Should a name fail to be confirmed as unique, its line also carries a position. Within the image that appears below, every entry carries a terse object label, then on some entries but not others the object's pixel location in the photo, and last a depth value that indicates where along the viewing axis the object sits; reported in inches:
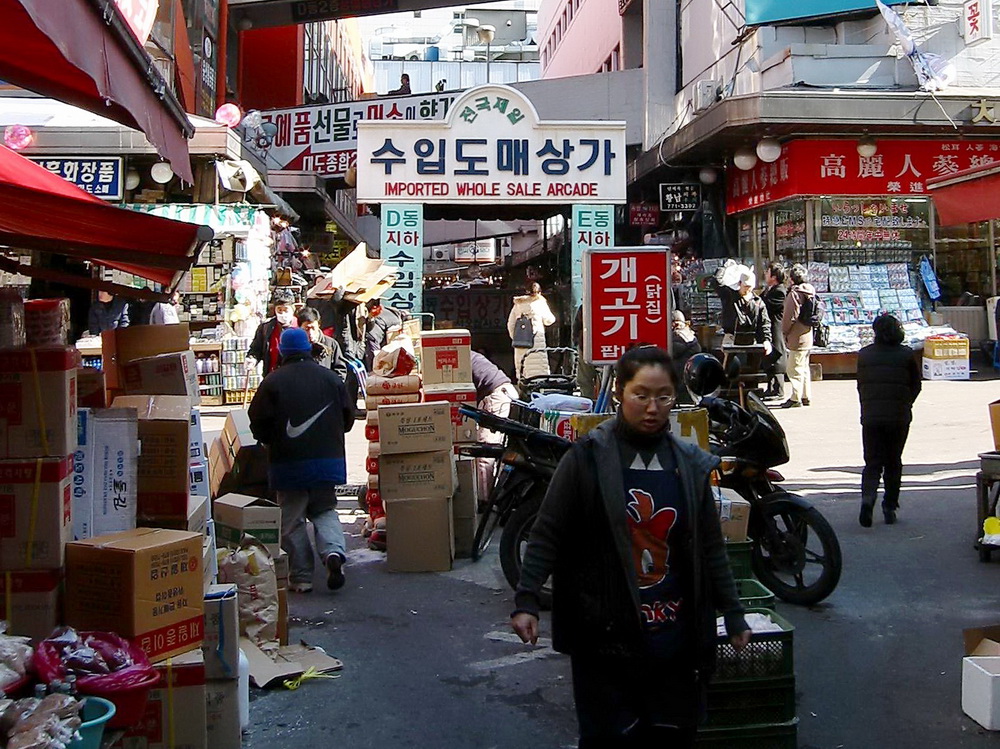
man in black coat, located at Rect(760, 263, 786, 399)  594.2
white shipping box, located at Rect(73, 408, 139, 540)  173.0
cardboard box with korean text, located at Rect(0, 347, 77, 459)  160.6
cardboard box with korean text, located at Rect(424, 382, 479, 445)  321.4
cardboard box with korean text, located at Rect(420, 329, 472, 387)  330.0
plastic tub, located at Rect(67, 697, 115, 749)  129.4
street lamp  2244.1
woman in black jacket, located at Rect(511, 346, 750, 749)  125.0
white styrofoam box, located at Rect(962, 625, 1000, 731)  178.4
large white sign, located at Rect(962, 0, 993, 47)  670.5
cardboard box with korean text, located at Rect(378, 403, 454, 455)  293.0
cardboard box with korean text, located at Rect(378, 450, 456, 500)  293.6
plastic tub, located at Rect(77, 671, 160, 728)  137.1
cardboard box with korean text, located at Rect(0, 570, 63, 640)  157.8
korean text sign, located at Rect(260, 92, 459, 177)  893.8
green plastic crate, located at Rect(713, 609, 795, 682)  167.5
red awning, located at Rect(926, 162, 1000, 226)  248.8
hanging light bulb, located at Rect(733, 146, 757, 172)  790.5
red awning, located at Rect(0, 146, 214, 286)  172.6
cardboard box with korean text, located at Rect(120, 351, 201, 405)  223.9
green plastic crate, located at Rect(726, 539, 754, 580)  212.1
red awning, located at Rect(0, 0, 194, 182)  108.1
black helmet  221.0
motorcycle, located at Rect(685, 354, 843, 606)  246.5
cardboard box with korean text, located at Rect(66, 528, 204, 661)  156.8
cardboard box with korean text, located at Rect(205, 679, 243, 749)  168.7
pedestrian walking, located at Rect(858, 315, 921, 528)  326.6
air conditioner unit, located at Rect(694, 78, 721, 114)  810.8
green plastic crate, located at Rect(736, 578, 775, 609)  183.6
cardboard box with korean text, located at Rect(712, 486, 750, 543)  218.5
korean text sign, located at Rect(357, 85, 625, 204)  623.5
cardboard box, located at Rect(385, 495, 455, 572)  292.0
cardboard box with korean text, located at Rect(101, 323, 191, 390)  222.7
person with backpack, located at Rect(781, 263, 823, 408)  570.4
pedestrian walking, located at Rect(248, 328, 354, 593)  274.2
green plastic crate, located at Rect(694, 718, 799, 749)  165.9
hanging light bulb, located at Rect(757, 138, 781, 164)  749.9
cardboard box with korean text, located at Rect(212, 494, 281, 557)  237.5
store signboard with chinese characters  743.1
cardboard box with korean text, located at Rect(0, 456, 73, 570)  158.2
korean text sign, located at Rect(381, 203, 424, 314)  630.5
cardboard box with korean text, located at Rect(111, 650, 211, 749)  155.8
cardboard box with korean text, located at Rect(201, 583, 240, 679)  171.0
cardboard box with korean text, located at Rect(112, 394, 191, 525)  183.0
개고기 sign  220.1
